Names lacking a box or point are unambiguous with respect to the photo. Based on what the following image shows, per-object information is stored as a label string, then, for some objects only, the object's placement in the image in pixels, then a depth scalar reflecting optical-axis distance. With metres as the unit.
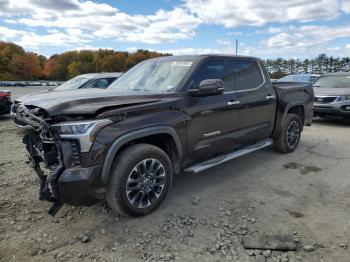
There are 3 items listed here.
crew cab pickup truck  3.33
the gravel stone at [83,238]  3.41
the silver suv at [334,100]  9.51
